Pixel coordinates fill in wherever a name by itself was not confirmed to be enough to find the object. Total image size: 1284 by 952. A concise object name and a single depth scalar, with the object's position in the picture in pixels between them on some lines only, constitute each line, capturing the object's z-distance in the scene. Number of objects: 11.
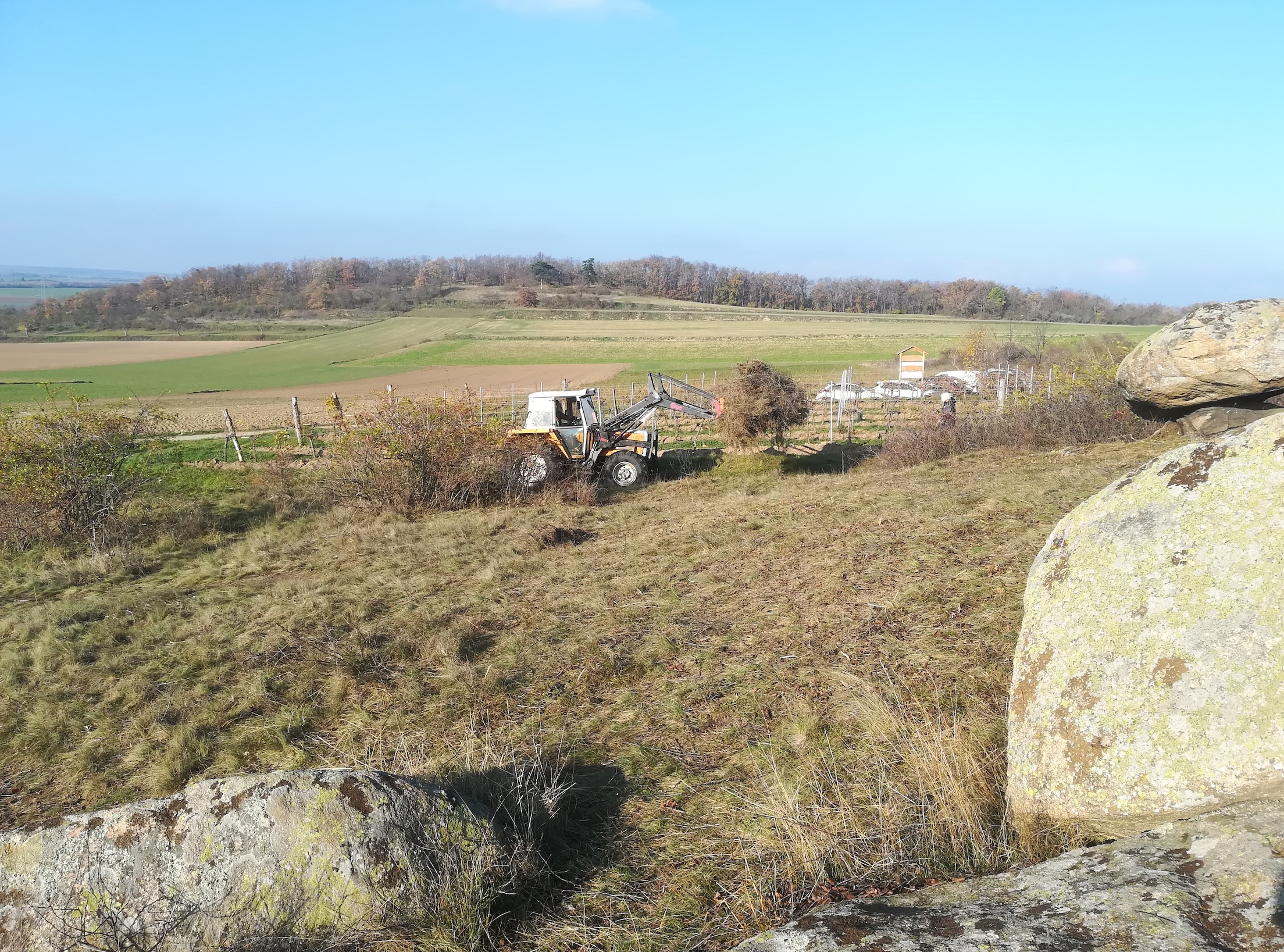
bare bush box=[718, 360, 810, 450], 20.89
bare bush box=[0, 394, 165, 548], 13.55
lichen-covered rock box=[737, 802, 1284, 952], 2.17
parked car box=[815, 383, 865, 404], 34.51
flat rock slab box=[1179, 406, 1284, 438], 10.86
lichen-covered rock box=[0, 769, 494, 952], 3.16
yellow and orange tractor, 18.00
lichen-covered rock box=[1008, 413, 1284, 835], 2.86
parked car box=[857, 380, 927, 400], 36.28
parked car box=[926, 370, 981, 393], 36.53
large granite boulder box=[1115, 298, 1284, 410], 10.02
